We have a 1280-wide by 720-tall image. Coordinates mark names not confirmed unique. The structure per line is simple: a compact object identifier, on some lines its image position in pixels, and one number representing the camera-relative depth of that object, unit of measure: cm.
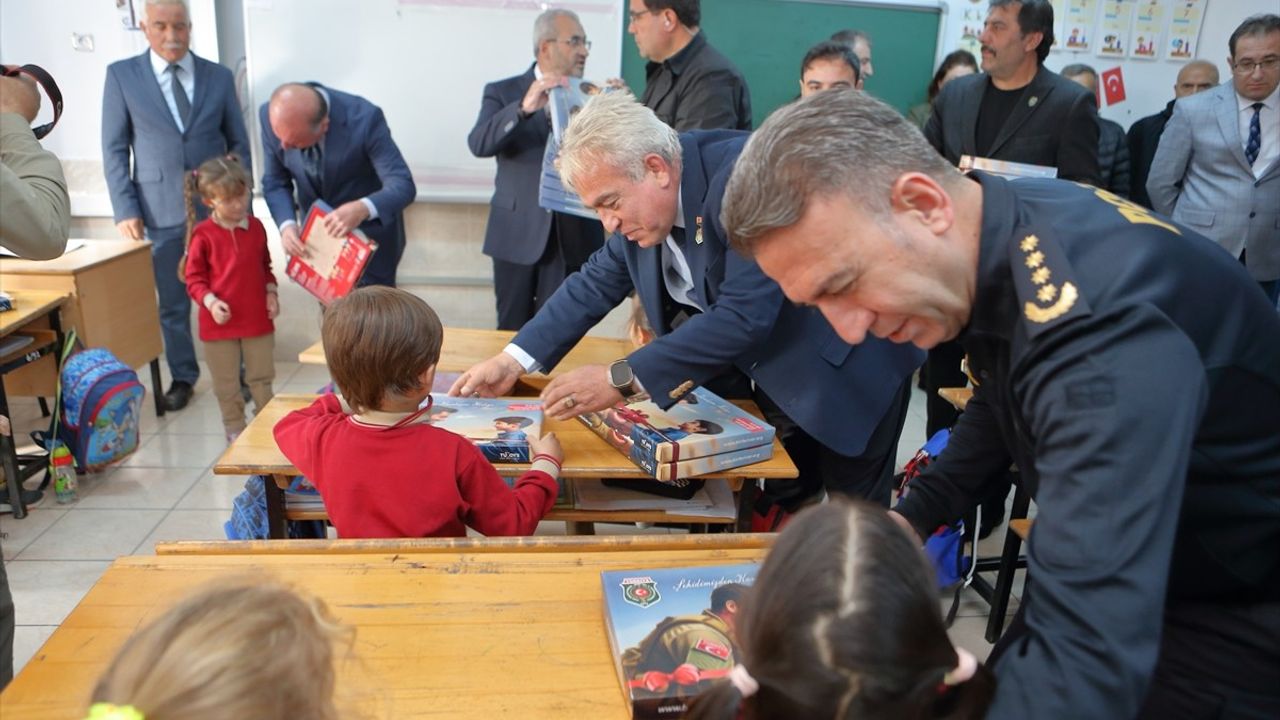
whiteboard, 492
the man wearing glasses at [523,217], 401
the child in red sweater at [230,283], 381
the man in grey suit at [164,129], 438
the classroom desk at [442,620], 113
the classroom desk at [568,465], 199
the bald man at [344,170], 398
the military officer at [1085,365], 81
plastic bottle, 339
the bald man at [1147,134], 488
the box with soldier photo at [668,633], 113
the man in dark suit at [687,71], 350
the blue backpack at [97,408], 345
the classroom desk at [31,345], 323
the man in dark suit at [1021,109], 343
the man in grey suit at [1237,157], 379
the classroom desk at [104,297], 373
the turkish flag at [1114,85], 565
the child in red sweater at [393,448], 167
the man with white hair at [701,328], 201
